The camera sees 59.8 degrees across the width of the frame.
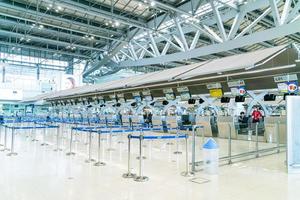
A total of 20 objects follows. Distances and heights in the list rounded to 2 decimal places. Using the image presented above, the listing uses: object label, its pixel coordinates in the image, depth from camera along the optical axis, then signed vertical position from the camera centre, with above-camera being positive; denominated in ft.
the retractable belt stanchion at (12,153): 23.15 -3.85
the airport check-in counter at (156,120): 47.84 -1.56
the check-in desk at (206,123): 40.34 -1.75
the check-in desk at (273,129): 31.01 -2.04
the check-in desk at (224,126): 36.68 -2.05
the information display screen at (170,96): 32.45 +1.96
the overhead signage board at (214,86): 25.38 +2.62
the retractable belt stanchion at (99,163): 19.10 -3.86
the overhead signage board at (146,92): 33.86 +2.49
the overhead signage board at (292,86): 21.27 +2.14
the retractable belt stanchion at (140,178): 14.91 -3.89
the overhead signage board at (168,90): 32.58 +2.71
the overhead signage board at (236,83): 23.95 +2.70
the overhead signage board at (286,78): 21.86 +3.00
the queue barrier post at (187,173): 16.07 -3.85
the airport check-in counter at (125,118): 53.42 -1.48
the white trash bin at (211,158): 16.44 -2.92
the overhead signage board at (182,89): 30.01 +2.64
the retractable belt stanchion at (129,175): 15.71 -3.87
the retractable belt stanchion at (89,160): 20.32 -3.88
